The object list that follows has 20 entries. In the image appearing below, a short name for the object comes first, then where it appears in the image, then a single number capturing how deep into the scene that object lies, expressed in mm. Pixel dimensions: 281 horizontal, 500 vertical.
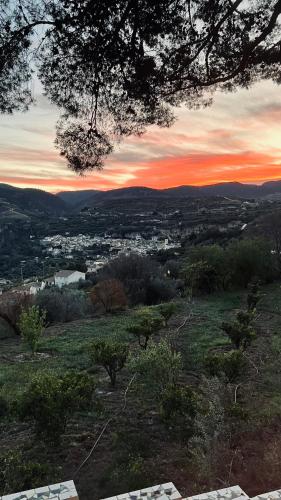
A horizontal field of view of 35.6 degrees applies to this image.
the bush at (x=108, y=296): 17886
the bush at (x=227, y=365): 7174
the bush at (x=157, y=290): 22875
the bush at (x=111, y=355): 7887
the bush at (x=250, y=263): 20953
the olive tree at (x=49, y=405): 5508
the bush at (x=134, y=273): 22891
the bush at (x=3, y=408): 6796
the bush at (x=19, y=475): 4309
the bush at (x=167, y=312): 13006
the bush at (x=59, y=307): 17031
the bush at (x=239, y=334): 9430
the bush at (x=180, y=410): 5473
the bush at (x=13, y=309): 14656
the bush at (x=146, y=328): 10055
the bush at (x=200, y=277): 20027
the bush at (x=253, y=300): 14856
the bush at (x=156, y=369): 6859
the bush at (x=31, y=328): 10766
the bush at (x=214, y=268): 20391
